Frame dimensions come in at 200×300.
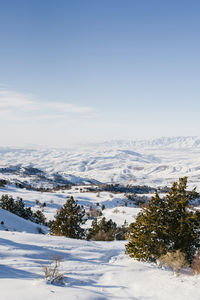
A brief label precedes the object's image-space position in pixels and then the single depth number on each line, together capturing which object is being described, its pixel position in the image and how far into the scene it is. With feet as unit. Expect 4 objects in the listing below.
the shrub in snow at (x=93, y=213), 252.52
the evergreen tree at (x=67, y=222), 107.55
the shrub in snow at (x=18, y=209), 176.45
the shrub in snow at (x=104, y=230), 113.15
